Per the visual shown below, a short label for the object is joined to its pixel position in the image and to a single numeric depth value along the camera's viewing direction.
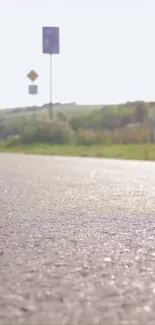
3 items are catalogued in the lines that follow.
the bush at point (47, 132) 20.53
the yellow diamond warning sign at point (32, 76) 25.33
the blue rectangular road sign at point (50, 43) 24.67
